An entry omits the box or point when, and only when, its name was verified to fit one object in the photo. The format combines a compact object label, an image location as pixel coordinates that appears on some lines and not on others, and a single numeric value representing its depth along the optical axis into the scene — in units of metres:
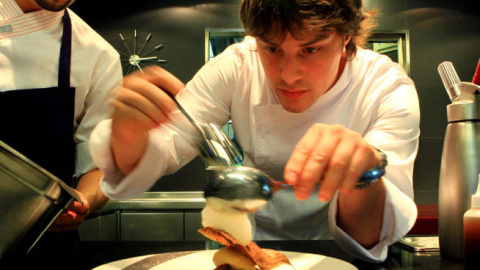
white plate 0.83
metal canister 0.92
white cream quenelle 0.80
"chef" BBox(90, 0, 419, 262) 0.78
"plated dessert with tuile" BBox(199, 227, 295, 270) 0.82
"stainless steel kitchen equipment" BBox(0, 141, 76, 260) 0.71
